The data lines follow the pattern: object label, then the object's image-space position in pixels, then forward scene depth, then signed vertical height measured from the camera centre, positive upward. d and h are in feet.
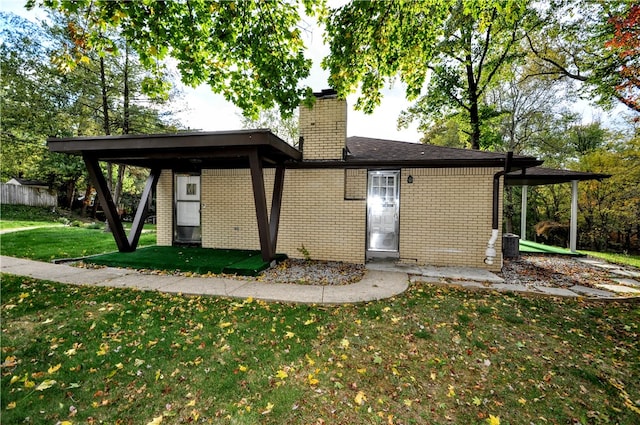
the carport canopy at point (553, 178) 28.48 +4.06
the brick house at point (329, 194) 20.13 +1.48
